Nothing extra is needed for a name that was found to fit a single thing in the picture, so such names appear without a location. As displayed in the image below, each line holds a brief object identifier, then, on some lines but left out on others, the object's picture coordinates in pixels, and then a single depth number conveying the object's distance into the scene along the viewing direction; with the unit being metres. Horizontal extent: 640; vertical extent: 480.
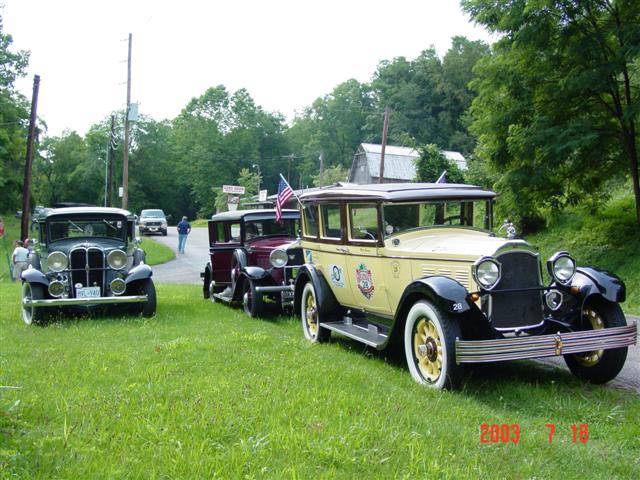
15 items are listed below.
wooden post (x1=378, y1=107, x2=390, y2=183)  31.72
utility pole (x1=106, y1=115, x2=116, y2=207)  64.62
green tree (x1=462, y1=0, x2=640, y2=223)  13.05
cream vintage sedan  5.62
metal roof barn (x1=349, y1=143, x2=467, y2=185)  49.94
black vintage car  10.17
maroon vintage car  10.82
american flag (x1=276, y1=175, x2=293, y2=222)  11.09
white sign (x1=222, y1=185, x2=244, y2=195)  30.21
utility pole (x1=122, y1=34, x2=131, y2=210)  28.03
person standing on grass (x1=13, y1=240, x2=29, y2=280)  17.91
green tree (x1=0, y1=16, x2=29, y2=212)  36.53
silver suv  41.72
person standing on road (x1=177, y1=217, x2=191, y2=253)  29.69
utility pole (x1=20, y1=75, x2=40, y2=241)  24.98
